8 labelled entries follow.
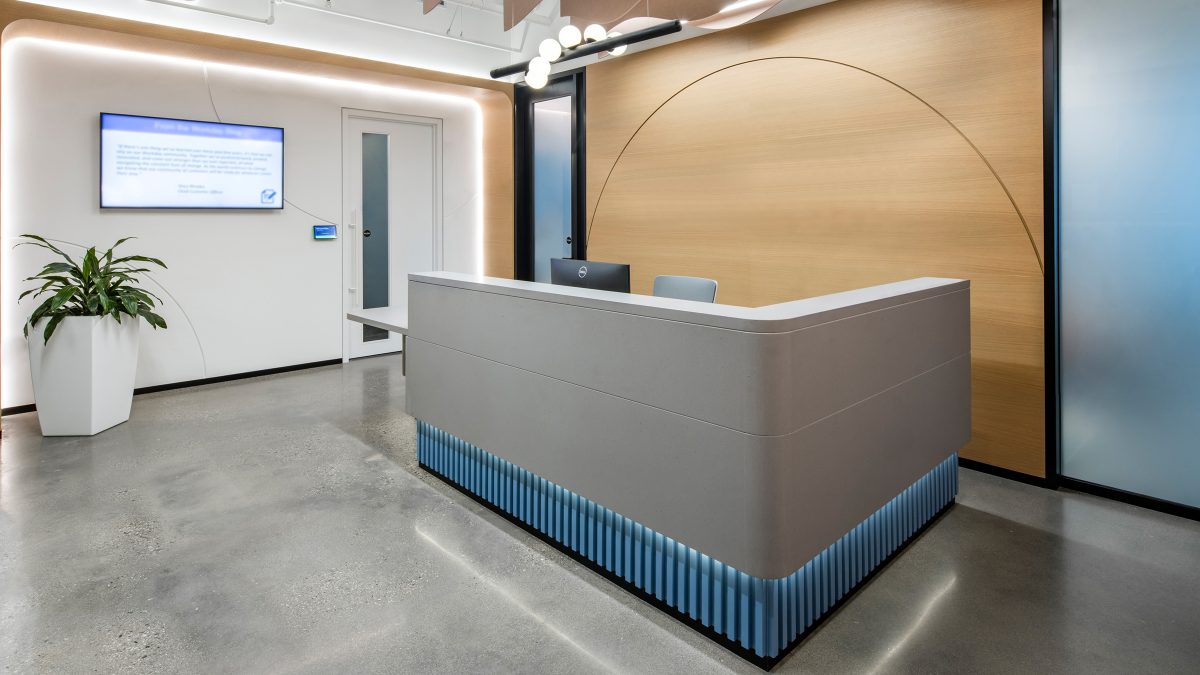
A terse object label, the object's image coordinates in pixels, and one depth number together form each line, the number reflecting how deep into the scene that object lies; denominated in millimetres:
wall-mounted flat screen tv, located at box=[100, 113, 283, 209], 5121
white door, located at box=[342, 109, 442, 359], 6574
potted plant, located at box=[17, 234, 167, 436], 4238
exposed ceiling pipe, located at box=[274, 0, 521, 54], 5664
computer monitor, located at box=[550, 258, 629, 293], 3203
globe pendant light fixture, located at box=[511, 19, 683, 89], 3463
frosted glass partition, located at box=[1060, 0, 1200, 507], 3082
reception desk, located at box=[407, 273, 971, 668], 1981
